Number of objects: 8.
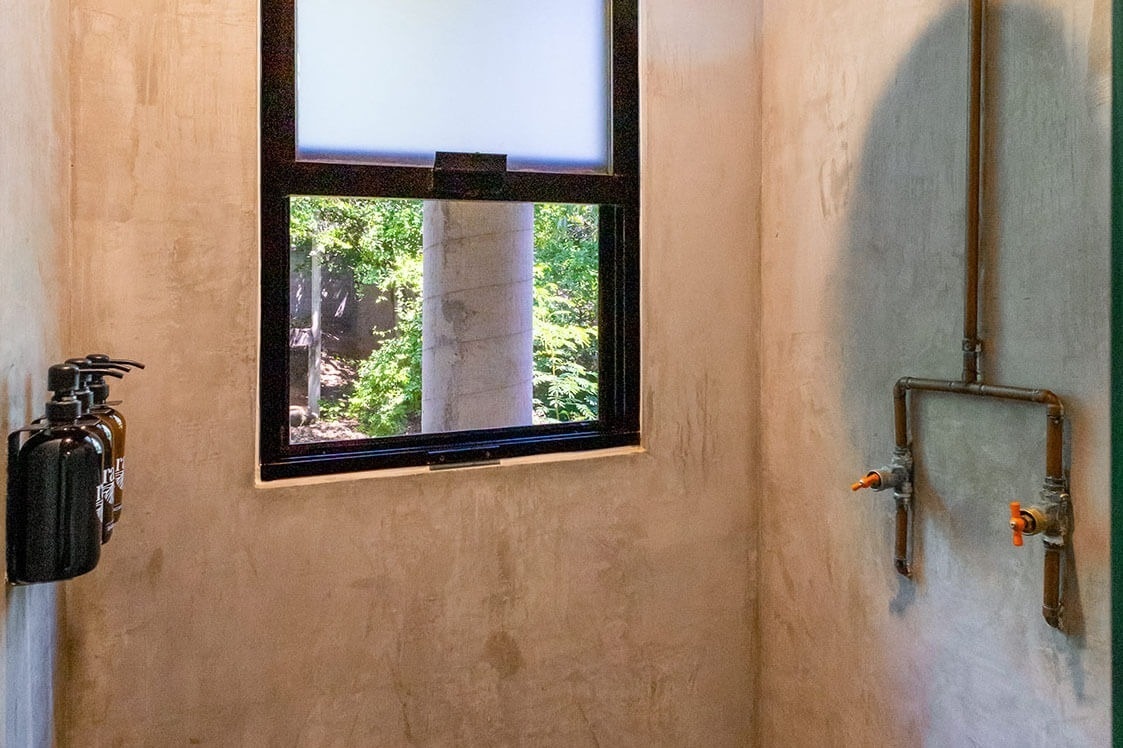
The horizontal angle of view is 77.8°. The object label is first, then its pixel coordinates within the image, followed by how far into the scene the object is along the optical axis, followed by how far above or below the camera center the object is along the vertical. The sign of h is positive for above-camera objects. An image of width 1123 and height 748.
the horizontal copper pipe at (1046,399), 1.14 -0.05
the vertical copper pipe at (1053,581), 1.14 -0.35
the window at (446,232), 1.56 +0.36
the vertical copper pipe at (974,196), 1.28 +0.32
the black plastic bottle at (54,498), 0.94 -0.18
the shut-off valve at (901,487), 1.44 -0.24
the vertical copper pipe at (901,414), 1.45 -0.09
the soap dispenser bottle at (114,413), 1.12 -0.08
